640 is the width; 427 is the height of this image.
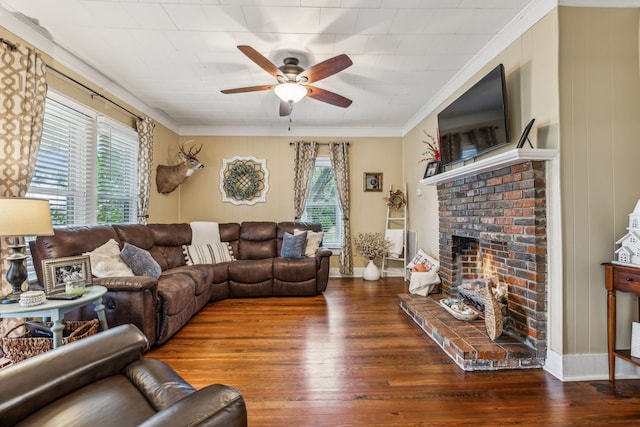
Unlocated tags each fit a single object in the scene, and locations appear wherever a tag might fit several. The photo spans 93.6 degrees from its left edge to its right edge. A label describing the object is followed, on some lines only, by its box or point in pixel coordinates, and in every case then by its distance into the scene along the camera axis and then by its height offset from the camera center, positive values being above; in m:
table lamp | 1.76 -0.04
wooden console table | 1.85 -0.49
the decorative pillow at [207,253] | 4.16 -0.53
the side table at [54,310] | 1.79 -0.56
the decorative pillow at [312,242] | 4.47 -0.39
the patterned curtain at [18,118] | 2.12 +0.73
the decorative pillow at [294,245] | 4.36 -0.43
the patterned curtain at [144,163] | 3.92 +0.71
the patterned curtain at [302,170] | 5.17 +0.79
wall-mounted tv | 2.37 +0.85
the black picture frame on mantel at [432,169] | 3.74 +0.60
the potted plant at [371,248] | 4.93 -0.55
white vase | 4.90 -0.93
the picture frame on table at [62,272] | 2.06 -0.39
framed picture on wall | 5.32 +0.61
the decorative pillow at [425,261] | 3.82 -0.62
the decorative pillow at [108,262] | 2.55 -0.40
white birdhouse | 1.87 -0.19
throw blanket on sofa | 4.42 -0.24
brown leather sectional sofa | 2.41 -0.64
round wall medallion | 5.19 +0.63
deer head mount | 4.50 +0.68
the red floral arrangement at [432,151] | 3.79 +0.86
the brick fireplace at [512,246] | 2.15 -0.26
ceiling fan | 2.39 +1.23
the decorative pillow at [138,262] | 2.87 -0.43
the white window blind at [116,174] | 3.38 +0.52
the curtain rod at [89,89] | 2.67 +1.32
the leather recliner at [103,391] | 0.82 -0.63
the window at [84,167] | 2.67 +0.52
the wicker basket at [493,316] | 2.31 -0.78
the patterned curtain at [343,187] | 5.19 +0.50
